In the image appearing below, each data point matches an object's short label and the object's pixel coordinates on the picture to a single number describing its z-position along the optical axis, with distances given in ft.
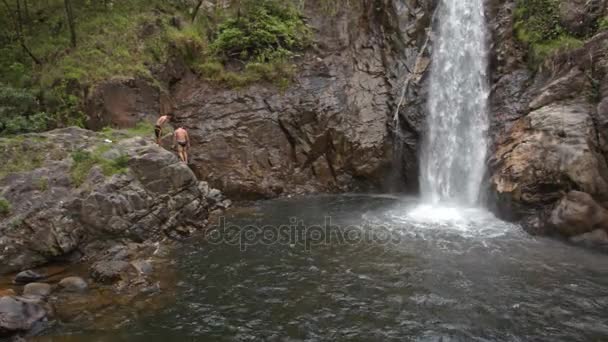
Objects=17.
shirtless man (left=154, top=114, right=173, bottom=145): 47.01
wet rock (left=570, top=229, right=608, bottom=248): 32.17
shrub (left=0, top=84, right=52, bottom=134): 39.68
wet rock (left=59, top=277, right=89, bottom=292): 27.35
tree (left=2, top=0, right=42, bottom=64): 52.06
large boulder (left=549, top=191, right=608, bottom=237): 33.04
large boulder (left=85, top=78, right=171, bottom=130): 48.83
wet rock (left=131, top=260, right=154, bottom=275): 29.99
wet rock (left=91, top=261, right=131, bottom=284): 28.50
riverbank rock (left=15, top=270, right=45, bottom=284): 28.19
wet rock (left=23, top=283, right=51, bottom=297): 26.20
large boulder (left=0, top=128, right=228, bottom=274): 31.48
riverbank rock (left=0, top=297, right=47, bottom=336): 22.12
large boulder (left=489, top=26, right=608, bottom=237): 34.12
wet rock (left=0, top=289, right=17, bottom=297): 25.78
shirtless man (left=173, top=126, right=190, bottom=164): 48.16
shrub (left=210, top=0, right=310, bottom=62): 58.03
